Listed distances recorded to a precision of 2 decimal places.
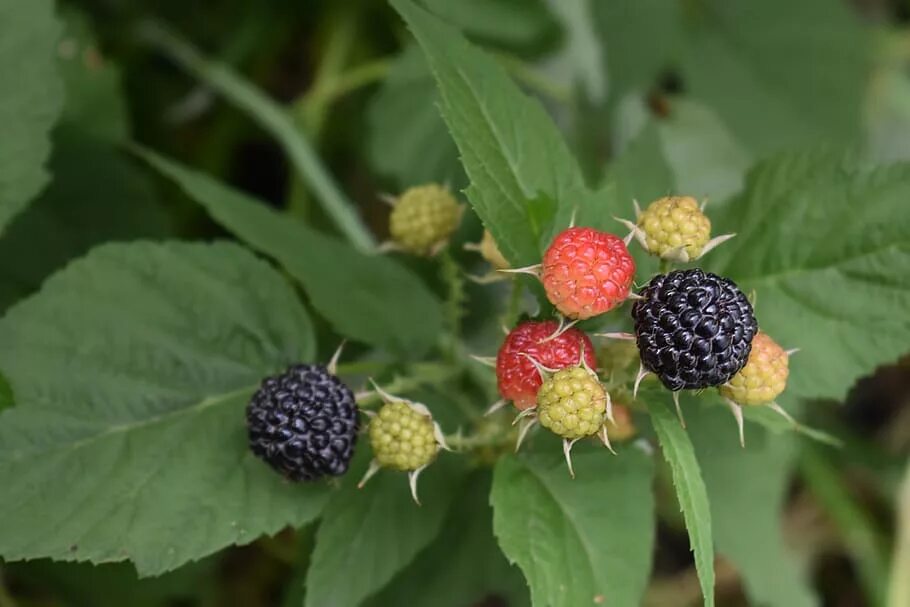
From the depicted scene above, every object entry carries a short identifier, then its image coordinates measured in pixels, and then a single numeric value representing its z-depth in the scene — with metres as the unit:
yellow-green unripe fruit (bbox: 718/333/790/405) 0.28
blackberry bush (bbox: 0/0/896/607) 0.28
